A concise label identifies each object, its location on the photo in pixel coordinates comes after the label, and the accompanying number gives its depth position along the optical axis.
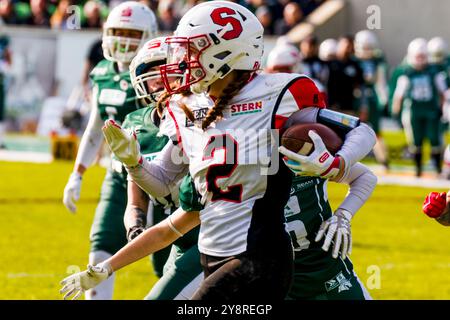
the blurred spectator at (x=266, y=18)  18.58
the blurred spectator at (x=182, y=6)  18.44
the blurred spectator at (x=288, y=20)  19.17
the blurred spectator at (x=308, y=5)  21.05
